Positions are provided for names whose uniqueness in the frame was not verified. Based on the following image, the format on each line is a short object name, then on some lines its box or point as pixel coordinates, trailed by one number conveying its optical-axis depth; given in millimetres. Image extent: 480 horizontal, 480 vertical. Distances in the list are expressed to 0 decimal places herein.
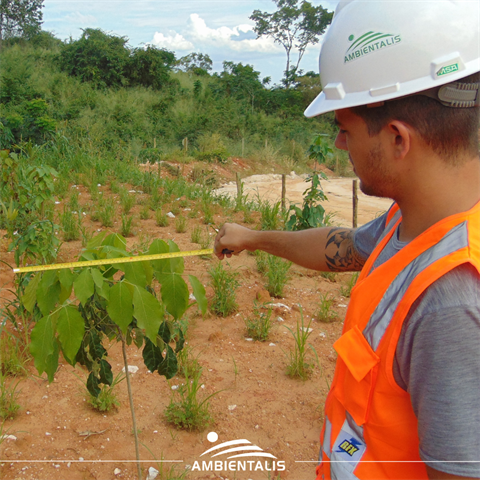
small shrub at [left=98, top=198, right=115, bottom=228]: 5418
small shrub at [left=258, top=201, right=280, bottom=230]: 5616
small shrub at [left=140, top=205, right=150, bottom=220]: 5852
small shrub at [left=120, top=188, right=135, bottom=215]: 6048
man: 805
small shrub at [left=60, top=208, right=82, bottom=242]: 4863
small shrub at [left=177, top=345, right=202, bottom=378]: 2806
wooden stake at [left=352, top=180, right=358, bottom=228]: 6042
